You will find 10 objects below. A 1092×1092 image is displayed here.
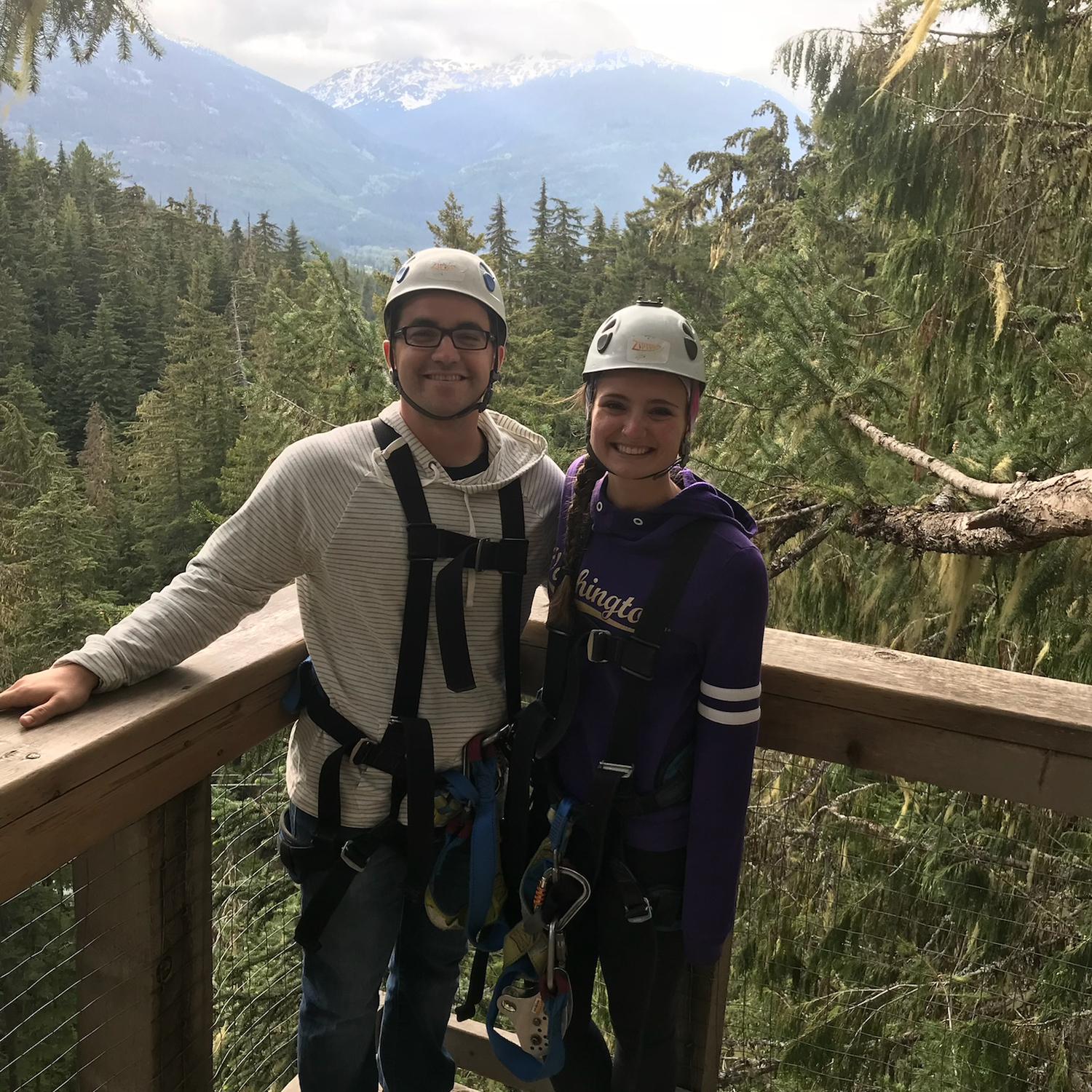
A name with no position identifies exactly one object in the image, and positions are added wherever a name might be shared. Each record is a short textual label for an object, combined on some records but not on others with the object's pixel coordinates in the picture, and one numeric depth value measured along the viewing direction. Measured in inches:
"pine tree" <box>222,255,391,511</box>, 496.7
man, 62.2
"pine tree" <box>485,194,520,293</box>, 1699.1
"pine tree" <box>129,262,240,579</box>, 1656.0
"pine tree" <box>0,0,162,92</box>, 176.6
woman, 58.8
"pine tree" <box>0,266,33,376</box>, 2116.1
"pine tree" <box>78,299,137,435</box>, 2310.5
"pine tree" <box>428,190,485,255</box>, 1065.5
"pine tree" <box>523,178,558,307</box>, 1728.6
